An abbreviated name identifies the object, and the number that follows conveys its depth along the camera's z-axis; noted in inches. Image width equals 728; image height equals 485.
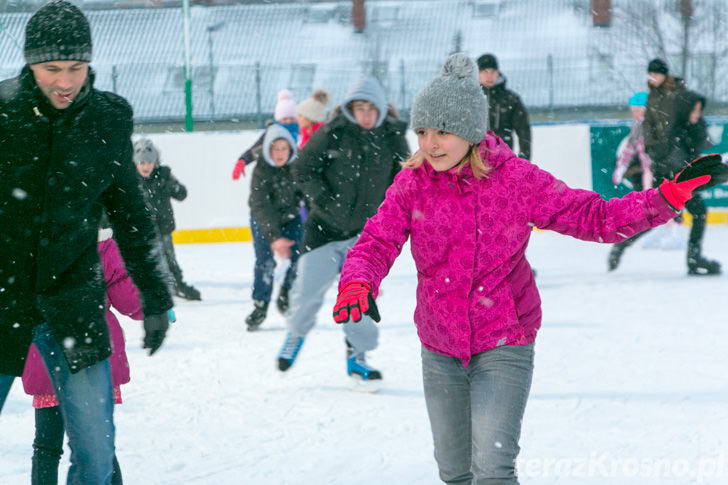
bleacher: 931.7
